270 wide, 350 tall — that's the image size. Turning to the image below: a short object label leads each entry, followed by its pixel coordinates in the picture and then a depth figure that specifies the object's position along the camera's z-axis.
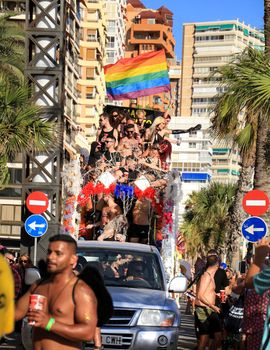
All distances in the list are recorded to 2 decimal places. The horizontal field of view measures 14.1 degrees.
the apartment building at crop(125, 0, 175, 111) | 152.25
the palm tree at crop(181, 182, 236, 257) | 61.09
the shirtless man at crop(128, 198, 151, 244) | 19.12
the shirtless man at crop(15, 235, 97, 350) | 6.71
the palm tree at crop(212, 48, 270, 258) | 15.93
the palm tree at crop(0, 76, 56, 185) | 22.34
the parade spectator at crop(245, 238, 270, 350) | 7.08
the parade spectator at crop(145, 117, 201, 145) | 21.48
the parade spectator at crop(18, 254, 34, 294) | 21.10
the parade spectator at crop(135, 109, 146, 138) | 22.02
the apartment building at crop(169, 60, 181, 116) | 185.00
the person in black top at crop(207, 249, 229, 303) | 17.75
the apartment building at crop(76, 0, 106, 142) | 95.25
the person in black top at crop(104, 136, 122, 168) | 19.96
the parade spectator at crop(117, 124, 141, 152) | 20.53
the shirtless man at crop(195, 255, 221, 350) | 14.74
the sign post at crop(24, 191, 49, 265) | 25.14
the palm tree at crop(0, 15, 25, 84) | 38.04
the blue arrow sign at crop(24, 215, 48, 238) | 25.11
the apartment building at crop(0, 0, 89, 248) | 64.69
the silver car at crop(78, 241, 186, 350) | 11.87
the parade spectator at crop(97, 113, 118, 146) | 21.16
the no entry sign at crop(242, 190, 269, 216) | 19.81
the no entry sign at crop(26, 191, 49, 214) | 25.55
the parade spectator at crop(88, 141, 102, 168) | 20.69
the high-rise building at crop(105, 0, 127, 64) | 114.56
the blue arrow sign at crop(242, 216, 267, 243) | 20.30
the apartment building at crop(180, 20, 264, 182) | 177.38
